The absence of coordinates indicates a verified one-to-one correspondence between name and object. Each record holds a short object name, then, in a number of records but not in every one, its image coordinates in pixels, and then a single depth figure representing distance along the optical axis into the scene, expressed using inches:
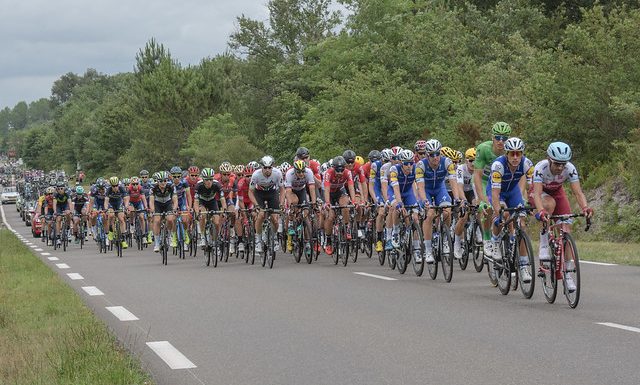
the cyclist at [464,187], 598.5
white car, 4227.6
